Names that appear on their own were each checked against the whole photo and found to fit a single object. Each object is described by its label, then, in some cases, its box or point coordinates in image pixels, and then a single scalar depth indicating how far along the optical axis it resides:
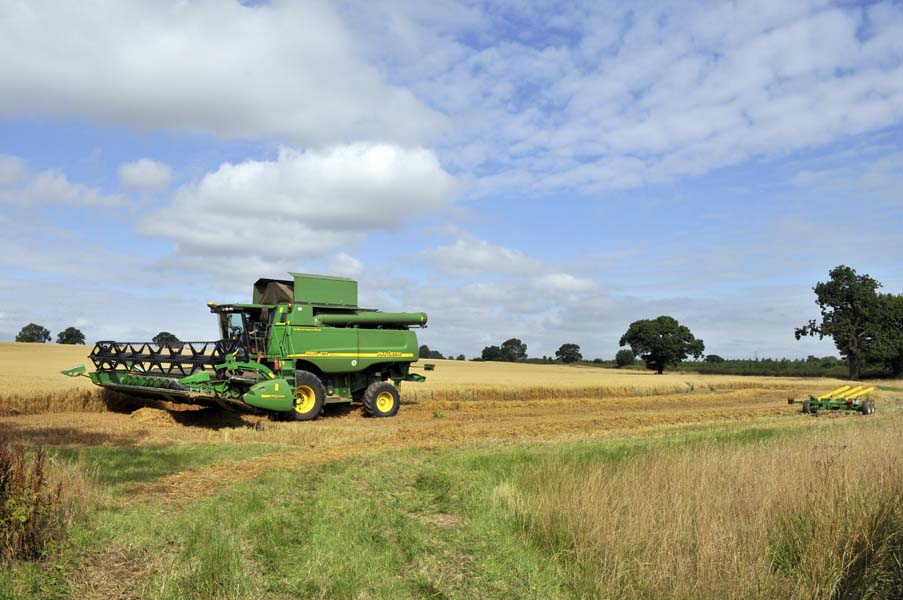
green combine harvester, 15.80
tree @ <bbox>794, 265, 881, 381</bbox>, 57.59
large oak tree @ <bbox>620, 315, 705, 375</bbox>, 64.00
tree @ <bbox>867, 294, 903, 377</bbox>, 55.12
